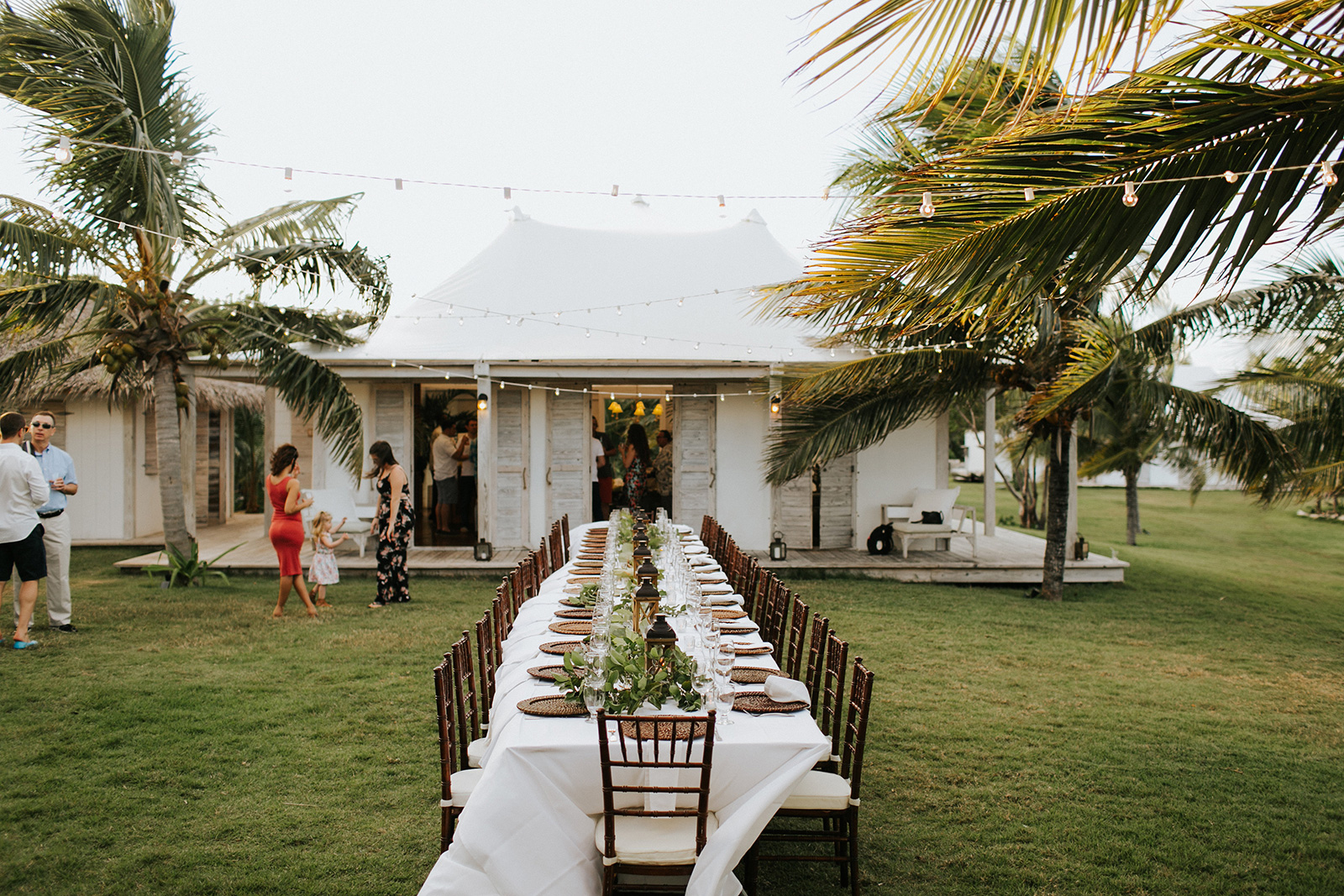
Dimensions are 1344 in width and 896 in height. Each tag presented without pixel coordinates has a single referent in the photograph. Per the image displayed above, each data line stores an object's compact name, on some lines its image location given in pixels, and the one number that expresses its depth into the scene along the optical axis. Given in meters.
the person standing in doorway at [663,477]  13.25
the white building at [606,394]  11.45
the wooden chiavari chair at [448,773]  3.20
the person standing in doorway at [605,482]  12.99
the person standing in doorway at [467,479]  13.25
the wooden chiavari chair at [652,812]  2.82
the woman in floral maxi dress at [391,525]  8.20
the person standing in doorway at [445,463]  12.43
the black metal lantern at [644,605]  3.81
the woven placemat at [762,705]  3.31
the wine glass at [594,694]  3.10
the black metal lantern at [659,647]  3.26
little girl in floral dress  8.48
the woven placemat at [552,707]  3.22
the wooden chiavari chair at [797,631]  4.40
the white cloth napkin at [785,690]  3.38
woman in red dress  7.72
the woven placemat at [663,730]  2.98
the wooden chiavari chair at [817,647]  4.10
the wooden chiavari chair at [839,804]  3.25
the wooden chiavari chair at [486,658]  3.98
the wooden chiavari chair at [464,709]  3.58
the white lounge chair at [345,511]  11.30
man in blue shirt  6.82
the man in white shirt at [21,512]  6.33
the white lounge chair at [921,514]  11.41
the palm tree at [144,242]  8.16
